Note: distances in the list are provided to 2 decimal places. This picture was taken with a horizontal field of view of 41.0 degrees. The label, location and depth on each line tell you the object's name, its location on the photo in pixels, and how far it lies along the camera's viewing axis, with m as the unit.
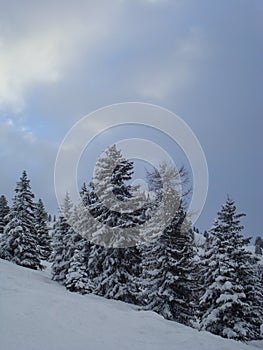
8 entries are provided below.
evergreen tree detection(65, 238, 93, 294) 22.73
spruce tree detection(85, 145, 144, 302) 25.05
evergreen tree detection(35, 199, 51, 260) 48.59
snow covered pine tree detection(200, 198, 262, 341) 20.39
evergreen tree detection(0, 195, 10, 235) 50.91
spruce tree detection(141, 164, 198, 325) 20.72
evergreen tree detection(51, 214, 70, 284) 30.62
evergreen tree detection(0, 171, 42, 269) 32.16
